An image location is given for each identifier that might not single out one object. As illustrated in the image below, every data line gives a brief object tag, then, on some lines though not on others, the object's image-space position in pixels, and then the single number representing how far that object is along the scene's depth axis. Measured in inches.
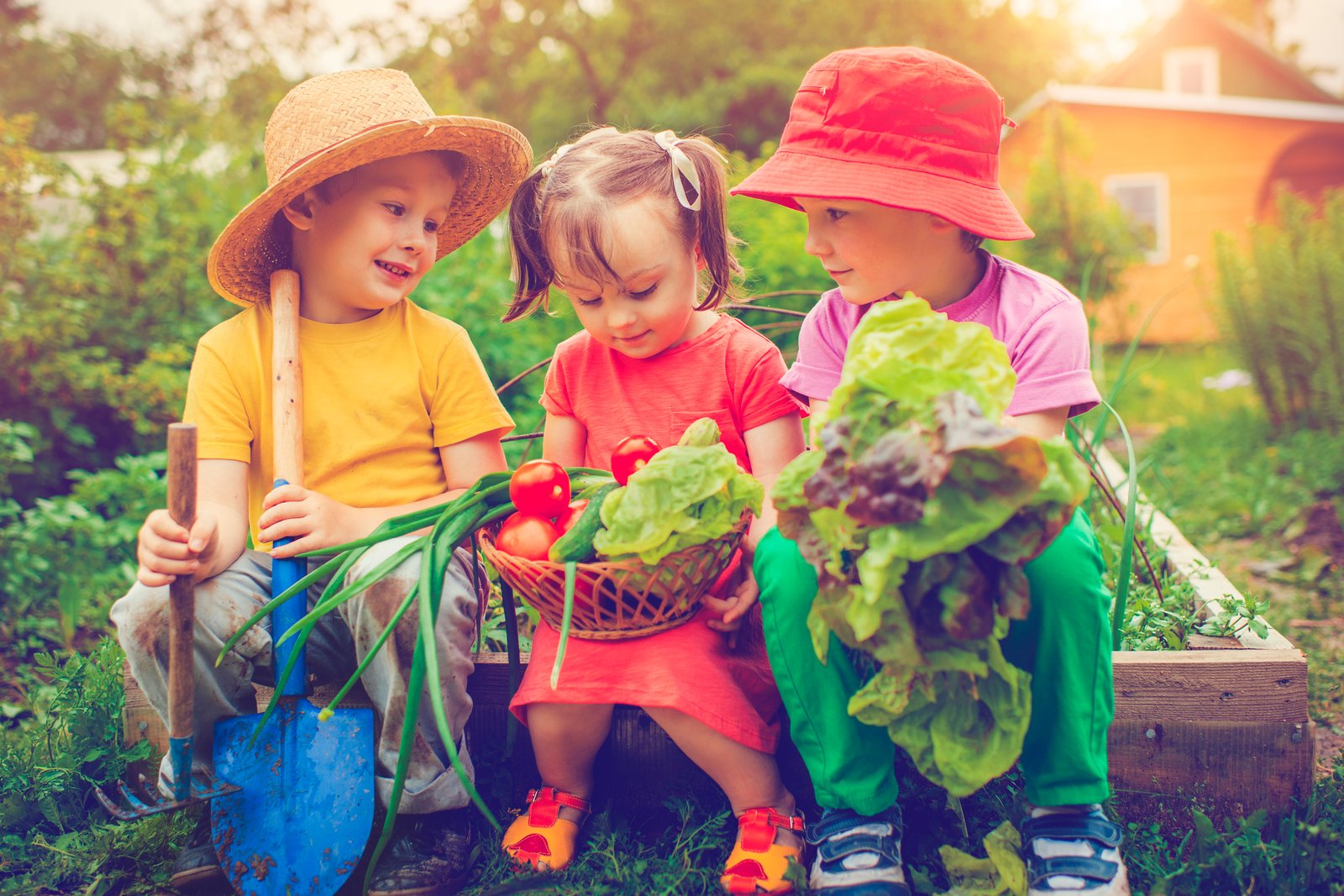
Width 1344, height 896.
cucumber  64.5
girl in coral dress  69.9
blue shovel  69.8
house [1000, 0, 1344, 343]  566.3
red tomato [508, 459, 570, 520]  70.1
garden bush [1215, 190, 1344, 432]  188.4
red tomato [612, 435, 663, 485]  69.9
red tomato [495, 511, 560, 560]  68.6
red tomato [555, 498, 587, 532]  70.7
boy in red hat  63.6
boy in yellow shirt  73.0
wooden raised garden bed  72.9
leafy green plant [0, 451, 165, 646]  126.0
